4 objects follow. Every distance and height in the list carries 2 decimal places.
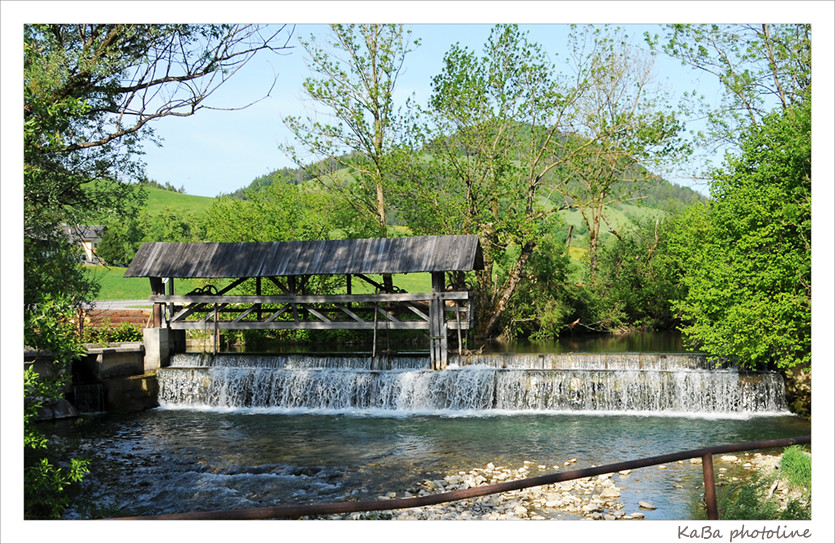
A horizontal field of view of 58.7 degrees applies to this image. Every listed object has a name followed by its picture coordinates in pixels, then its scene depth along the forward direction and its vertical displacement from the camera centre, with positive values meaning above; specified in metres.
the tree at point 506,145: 22.91 +4.91
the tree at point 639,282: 28.22 +0.58
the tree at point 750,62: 19.36 +6.24
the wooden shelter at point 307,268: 17.28 +0.80
